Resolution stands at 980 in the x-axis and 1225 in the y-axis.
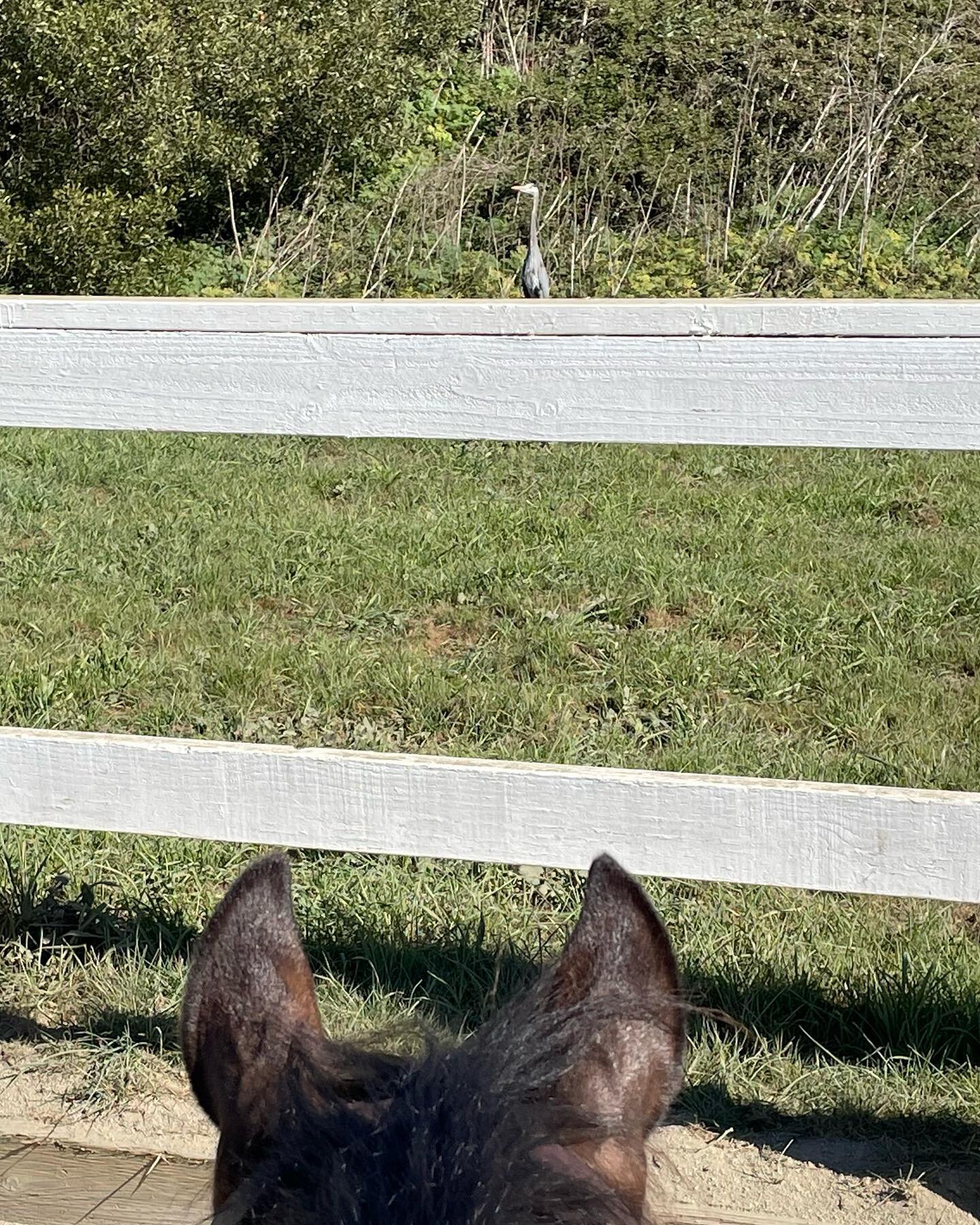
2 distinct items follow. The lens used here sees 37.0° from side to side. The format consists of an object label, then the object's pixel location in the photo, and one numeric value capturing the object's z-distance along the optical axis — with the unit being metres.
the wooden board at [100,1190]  2.42
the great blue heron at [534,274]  8.67
